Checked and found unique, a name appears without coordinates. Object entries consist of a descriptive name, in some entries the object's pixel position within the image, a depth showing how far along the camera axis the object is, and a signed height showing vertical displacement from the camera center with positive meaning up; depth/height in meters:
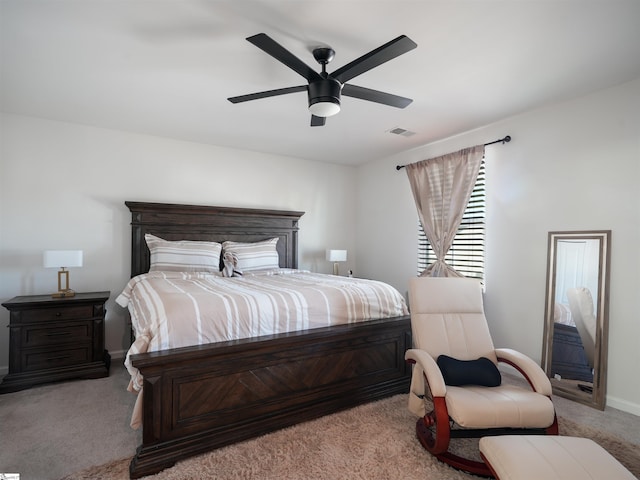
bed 1.89 -1.05
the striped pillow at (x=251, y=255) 4.11 -0.30
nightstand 2.96 -1.07
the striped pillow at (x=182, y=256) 3.75 -0.30
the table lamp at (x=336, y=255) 4.96 -0.32
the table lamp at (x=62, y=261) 3.15 -0.33
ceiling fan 1.78 +1.01
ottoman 1.33 -0.95
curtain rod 3.45 +1.05
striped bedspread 2.02 -0.54
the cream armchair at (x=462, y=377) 1.83 -0.90
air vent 3.85 +1.25
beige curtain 3.78 +0.53
